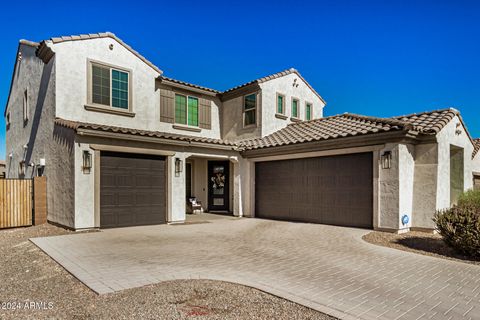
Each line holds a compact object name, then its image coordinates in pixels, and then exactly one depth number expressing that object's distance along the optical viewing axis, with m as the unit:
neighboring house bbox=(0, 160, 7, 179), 35.34
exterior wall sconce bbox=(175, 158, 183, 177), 13.30
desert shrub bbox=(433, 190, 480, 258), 7.37
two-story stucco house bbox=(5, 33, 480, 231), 11.02
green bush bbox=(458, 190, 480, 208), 9.74
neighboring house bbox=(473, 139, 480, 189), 14.59
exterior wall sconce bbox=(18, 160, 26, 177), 16.62
